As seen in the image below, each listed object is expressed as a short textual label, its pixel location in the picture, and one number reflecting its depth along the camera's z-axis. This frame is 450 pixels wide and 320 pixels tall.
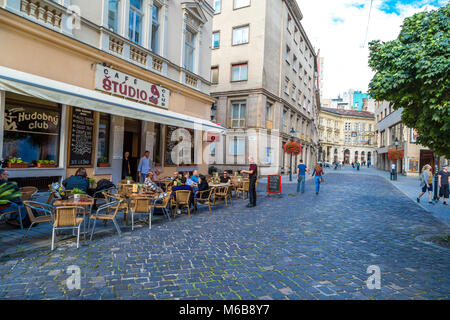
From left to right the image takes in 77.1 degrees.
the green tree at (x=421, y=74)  5.11
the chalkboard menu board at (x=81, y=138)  8.95
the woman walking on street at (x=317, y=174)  13.86
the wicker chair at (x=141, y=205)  6.64
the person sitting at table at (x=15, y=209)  6.04
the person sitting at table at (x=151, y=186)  8.05
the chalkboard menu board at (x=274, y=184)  12.98
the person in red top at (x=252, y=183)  10.01
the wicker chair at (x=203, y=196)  9.21
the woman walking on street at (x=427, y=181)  11.81
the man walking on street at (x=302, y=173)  14.32
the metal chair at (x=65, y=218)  5.02
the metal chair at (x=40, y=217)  5.26
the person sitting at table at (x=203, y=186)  9.37
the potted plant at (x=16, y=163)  7.44
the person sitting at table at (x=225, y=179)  12.11
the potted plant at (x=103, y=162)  10.00
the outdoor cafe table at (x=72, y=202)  5.45
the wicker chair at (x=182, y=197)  8.07
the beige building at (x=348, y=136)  77.06
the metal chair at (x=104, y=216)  5.73
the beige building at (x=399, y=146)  31.28
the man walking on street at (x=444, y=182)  11.24
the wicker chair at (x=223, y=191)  10.43
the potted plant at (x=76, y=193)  5.82
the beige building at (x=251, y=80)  23.80
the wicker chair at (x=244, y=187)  12.01
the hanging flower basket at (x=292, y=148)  22.20
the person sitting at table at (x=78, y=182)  7.37
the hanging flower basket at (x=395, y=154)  27.00
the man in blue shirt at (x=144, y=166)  11.28
